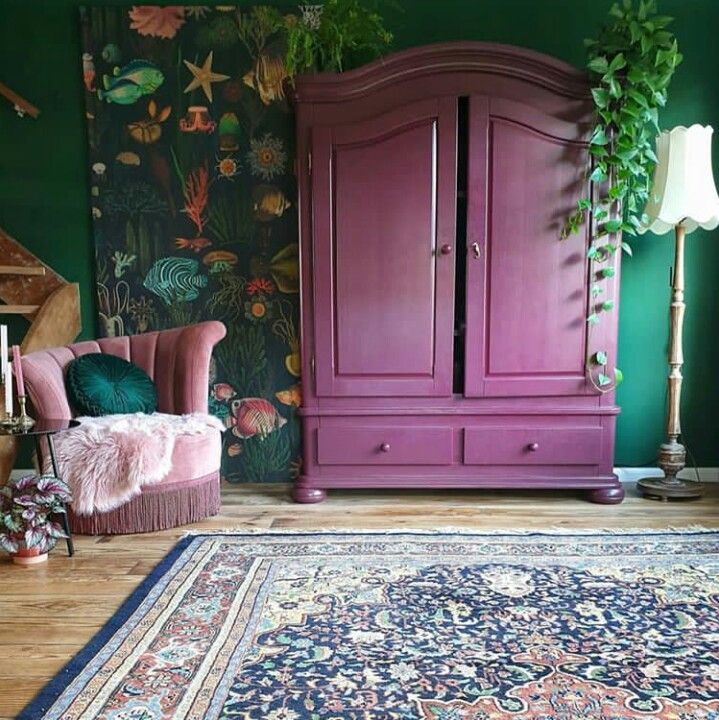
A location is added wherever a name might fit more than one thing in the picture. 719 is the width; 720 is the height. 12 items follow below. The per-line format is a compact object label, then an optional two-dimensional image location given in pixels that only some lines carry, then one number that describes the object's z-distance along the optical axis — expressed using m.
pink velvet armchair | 2.31
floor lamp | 2.55
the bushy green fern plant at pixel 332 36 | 2.57
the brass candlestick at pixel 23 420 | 2.02
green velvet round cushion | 2.48
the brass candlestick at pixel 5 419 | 2.03
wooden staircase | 2.86
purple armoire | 2.53
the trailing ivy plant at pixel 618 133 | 2.40
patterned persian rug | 1.32
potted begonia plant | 2.01
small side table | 1.97
